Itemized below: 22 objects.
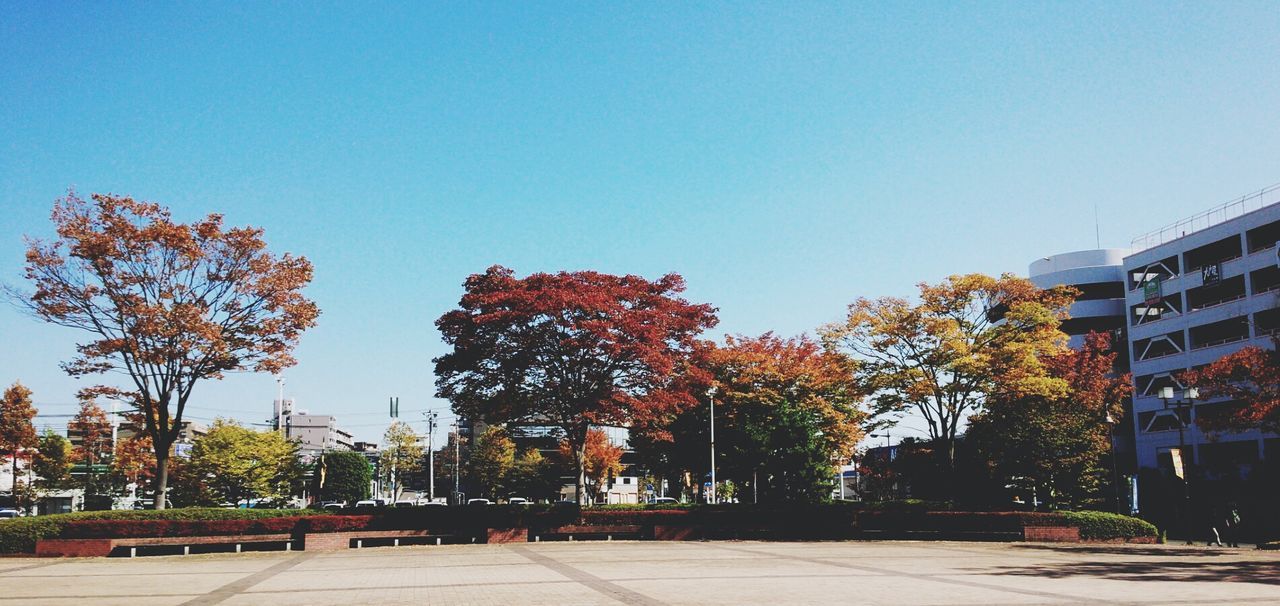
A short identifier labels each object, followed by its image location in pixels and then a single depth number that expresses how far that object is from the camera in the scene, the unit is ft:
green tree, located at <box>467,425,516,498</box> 269.64
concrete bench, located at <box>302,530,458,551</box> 93.91
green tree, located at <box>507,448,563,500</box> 268.82
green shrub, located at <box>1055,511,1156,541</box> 98.48
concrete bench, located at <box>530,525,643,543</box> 106.83
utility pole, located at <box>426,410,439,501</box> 241.35
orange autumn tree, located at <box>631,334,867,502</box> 127.54
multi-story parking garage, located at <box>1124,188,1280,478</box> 161.58
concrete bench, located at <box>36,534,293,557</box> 81.97
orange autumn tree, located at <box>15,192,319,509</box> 89.56
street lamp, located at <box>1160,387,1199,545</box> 94.24
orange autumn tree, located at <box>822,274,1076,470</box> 102.53
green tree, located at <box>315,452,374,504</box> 289.33
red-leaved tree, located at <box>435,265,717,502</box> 98.78
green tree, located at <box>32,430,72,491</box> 187.37
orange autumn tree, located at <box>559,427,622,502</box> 225.35
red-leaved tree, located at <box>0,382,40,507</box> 160.35
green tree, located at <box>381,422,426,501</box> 279.90
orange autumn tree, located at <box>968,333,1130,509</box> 122.21
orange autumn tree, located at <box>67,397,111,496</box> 180.45
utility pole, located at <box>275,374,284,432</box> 362.45
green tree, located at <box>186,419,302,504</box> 184.14
